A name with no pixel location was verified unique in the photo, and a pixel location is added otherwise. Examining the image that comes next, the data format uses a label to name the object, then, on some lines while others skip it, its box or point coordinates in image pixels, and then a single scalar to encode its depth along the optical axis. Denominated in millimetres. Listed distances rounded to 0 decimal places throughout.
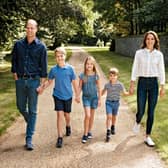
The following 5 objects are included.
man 6348
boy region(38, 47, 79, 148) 6680
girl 6898
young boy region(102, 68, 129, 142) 7148
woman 6645
